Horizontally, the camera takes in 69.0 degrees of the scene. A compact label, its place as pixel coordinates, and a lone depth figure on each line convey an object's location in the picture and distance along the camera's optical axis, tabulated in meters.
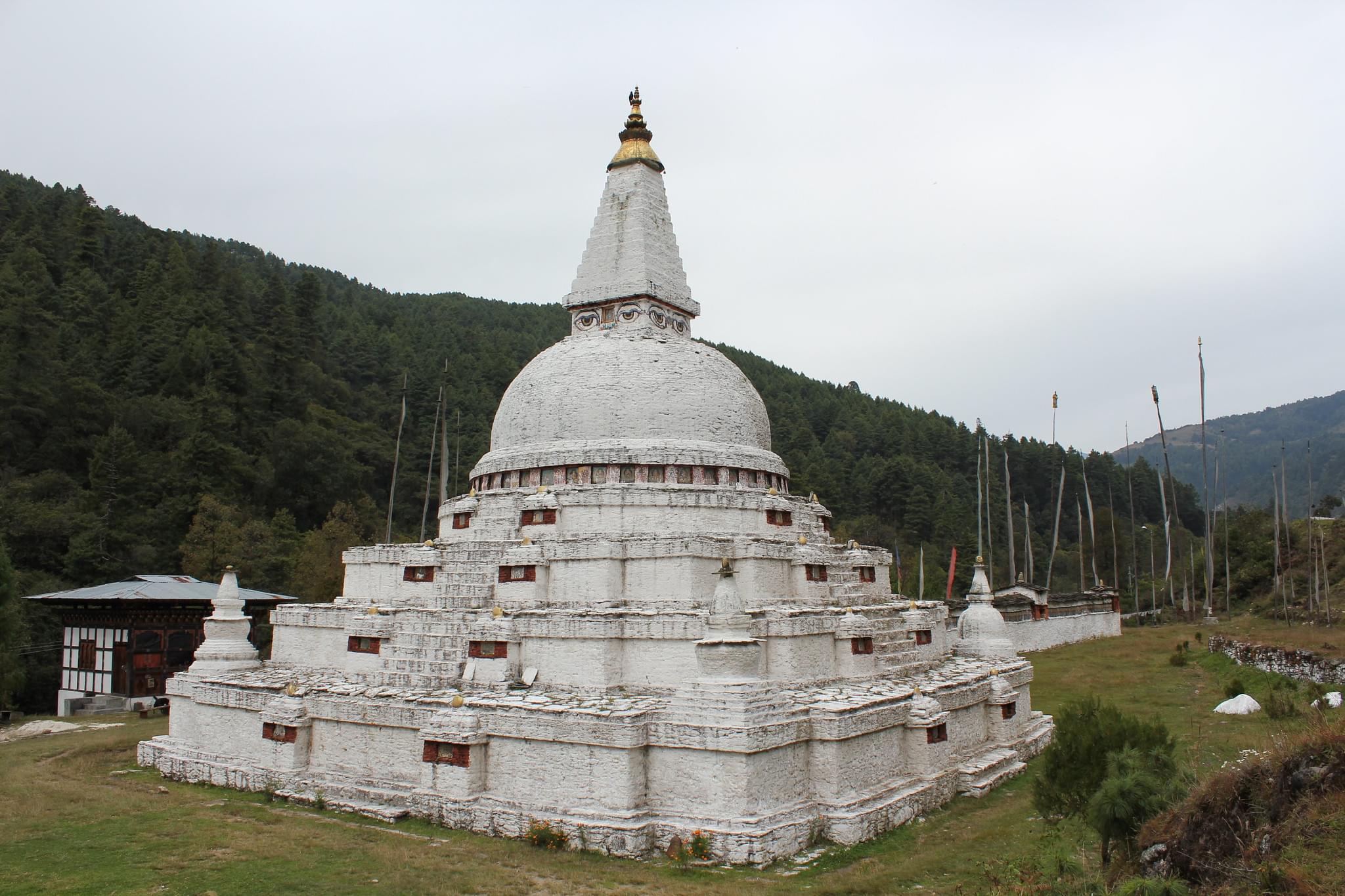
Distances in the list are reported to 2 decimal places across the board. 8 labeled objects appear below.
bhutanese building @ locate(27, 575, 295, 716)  27.39
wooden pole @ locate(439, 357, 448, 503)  31.26
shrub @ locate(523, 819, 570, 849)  12.76
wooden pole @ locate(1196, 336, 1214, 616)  39.34
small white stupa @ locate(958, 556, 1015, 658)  20.47
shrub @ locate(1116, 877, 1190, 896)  7.59
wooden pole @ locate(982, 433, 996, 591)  52.90
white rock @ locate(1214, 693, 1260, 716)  19.34
